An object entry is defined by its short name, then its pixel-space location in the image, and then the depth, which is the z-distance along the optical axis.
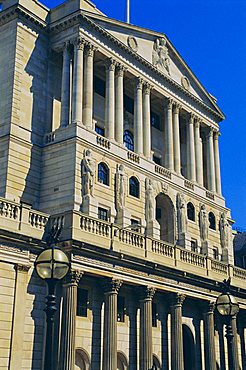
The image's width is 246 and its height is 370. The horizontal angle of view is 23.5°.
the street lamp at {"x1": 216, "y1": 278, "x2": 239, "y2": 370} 23.00
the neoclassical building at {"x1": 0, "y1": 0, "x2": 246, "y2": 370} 33.72
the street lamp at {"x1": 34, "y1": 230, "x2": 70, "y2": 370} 16.19
